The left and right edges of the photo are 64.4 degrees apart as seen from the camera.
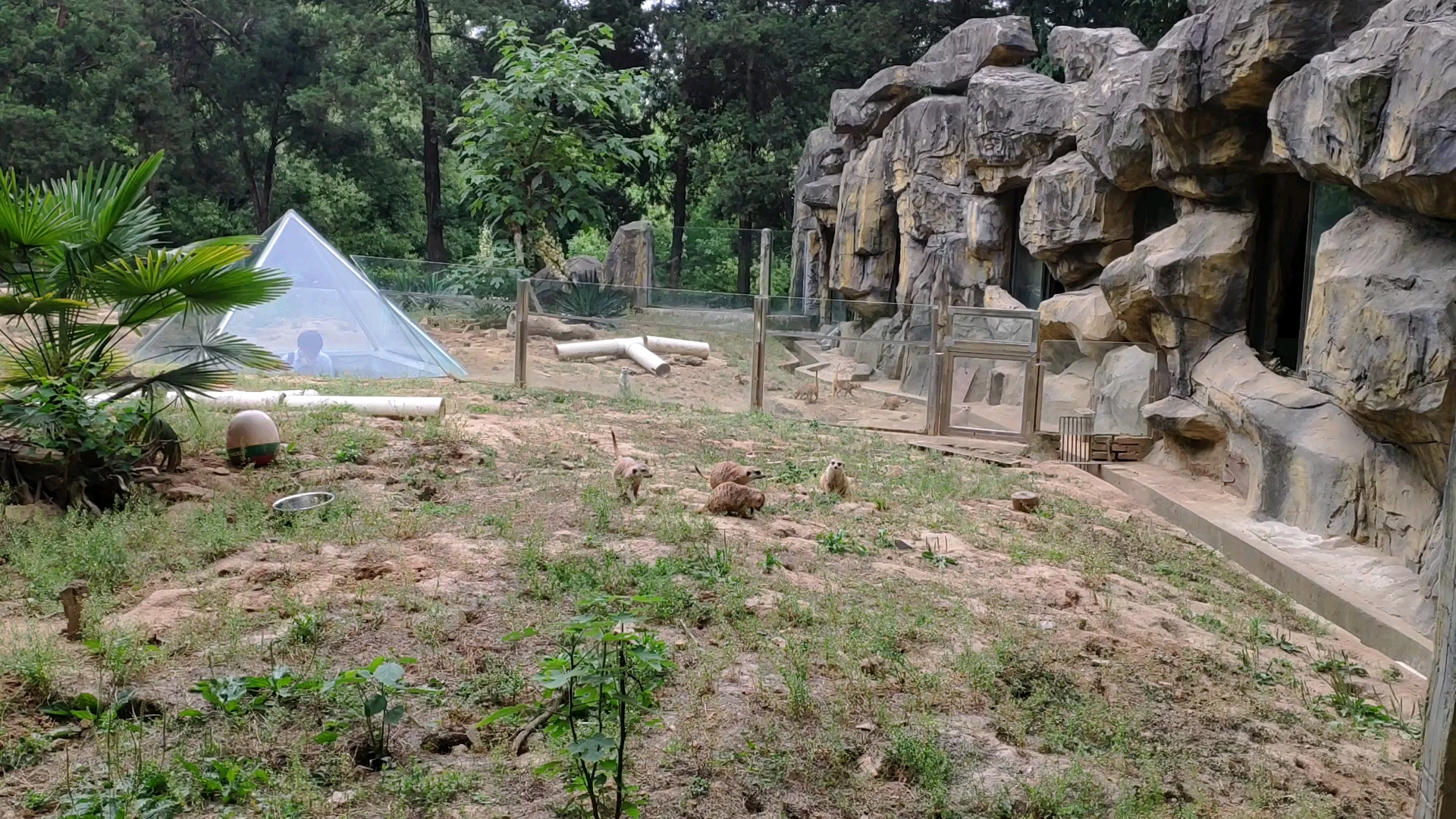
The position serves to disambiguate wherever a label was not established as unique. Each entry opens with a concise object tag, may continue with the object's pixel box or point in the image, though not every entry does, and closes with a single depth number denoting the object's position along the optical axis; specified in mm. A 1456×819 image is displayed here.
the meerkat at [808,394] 13094
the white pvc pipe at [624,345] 13562
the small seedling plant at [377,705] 3477
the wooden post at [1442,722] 2803
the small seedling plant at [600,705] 3076
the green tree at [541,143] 17406
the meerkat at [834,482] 8062
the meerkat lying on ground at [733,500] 6977
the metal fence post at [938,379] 12227
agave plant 13914
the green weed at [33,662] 3818
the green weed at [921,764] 3697
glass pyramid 12648
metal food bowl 6289
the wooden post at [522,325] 13289
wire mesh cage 11398
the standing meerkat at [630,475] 7117
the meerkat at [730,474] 7387
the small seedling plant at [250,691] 3742
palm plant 6094
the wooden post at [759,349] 12758
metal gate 11898
